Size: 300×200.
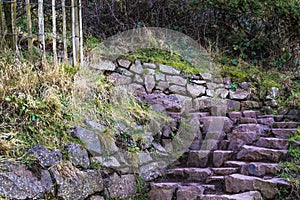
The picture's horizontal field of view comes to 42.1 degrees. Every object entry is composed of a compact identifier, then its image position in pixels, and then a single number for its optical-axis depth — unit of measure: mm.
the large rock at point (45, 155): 3189
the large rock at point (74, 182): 3227
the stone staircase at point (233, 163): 3611
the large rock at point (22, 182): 2904
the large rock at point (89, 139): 3665
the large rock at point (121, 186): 3689
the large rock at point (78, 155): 3459
